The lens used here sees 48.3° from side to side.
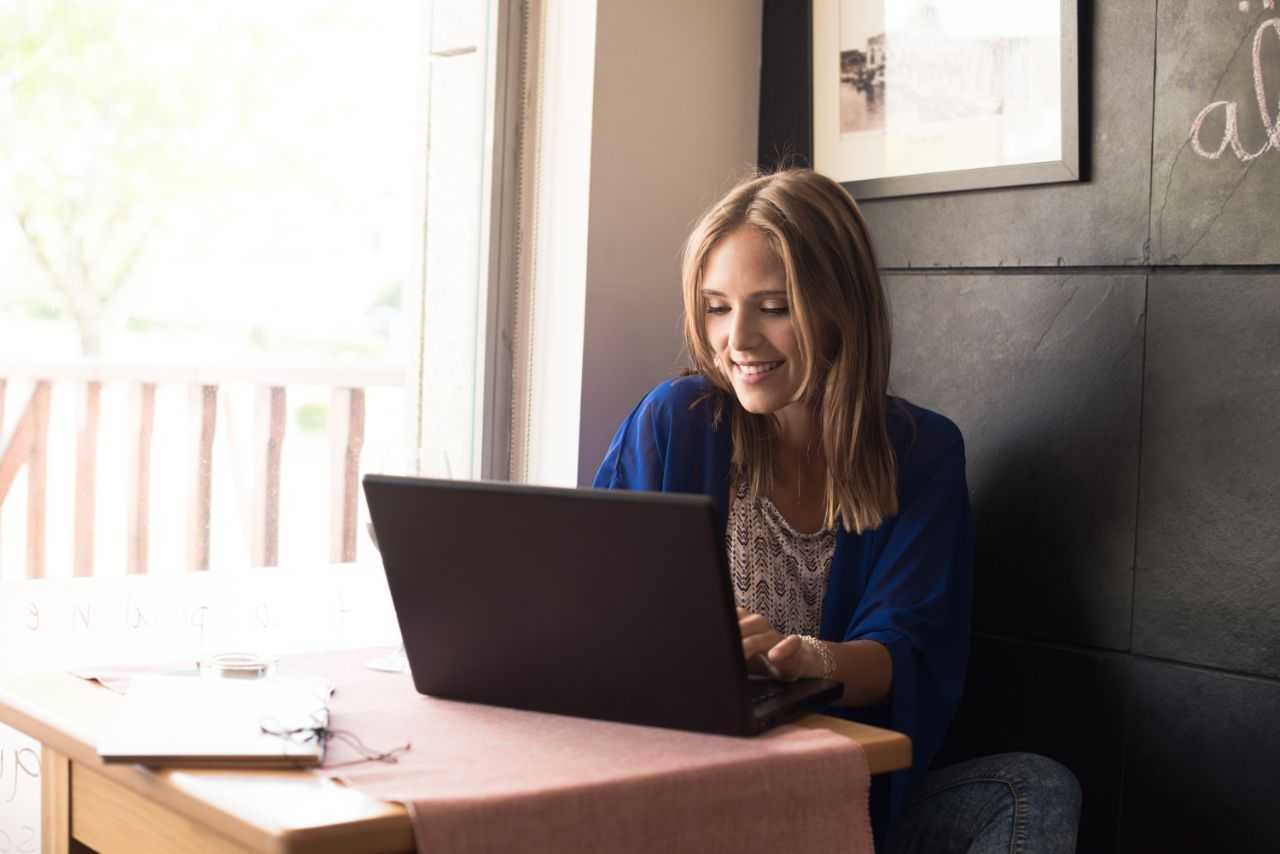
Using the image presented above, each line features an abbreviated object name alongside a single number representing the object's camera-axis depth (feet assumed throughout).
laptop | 3.95
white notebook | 3.64
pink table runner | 3.43
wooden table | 3.23
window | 6.21
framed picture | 6.13
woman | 5.44
